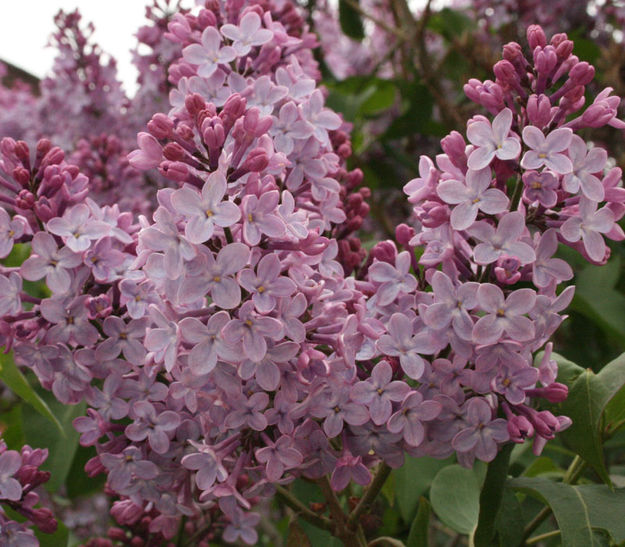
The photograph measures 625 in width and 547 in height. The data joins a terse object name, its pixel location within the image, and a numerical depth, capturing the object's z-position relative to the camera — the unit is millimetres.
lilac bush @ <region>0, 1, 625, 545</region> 390
